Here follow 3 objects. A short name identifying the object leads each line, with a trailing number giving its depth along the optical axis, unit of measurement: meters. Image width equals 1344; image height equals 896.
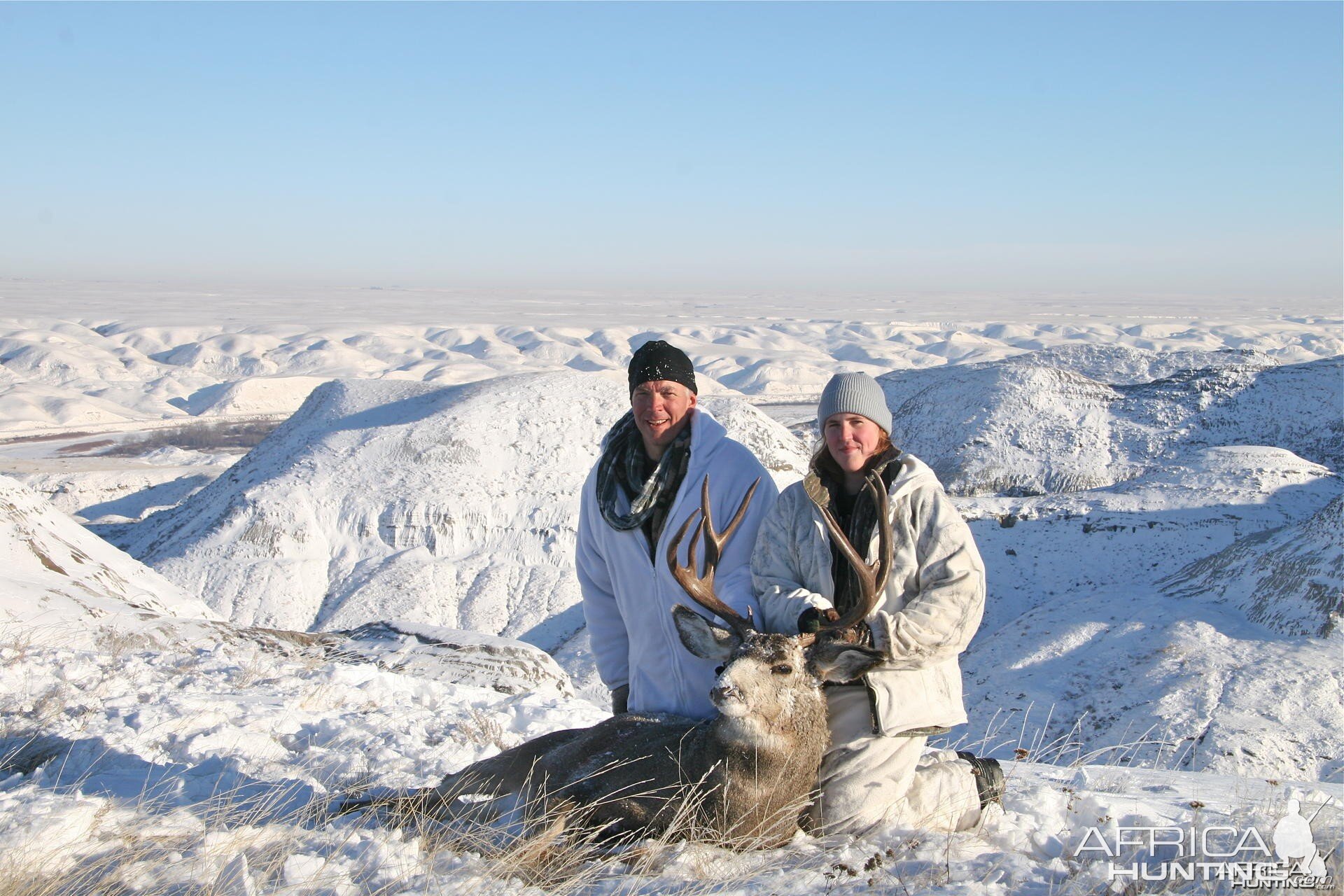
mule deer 3.54
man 4.40
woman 3.74
